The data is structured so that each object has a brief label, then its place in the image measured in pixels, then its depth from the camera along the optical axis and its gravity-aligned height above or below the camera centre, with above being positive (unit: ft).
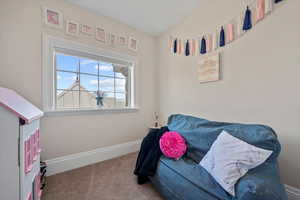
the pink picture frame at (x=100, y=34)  7.13 +3.69
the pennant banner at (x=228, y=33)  4.77 +3.16
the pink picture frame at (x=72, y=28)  6.27 +3.59
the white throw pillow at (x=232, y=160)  3.07 -1.60
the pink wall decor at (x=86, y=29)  6.66 +3.74
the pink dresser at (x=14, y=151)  2.63 -1.13
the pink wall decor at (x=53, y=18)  5.77 +3.79
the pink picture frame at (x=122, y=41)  7.93 +3.70
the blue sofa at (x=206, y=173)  2.76 -1.93
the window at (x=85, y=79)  6.12 +1.14
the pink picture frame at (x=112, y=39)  7.59 +3.61
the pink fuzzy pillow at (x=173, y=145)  4.73 -1.79
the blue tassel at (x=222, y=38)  5.97 +2.86
